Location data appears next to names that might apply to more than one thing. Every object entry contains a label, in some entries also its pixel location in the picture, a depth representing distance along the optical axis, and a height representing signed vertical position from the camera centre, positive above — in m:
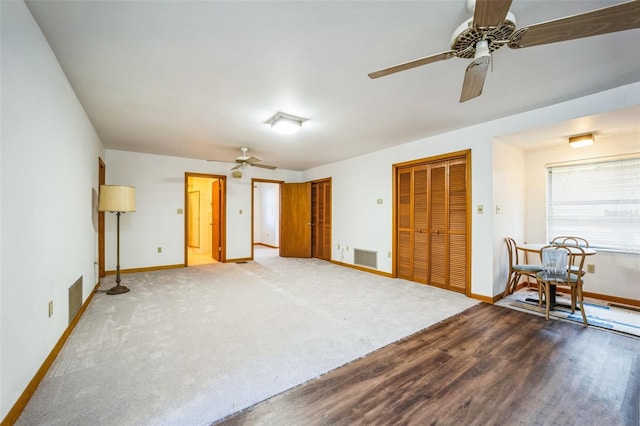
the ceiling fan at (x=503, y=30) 1.23 +0.94
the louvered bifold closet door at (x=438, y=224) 4.09 -0.17
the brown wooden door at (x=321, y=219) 6.55 -0.15
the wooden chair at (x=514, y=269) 3.36 -0.72
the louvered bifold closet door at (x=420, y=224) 4.34 -0.18
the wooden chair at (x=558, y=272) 2.91 -0.66
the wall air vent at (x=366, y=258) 5.19 -0.90
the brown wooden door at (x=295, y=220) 6.98 -0.18
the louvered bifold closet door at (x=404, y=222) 4.59 -0.15
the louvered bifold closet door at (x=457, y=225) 3.85 -0.17
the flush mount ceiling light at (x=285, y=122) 3.26 +1.13
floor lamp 3.75 +0.19
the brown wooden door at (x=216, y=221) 6.36 -0.19
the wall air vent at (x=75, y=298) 2.57 -0.85
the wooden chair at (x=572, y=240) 3.72 -0.40
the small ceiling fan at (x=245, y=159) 4.67 +0.95
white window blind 3.51 +0.16
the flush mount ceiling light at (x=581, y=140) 3.41 +0.94
